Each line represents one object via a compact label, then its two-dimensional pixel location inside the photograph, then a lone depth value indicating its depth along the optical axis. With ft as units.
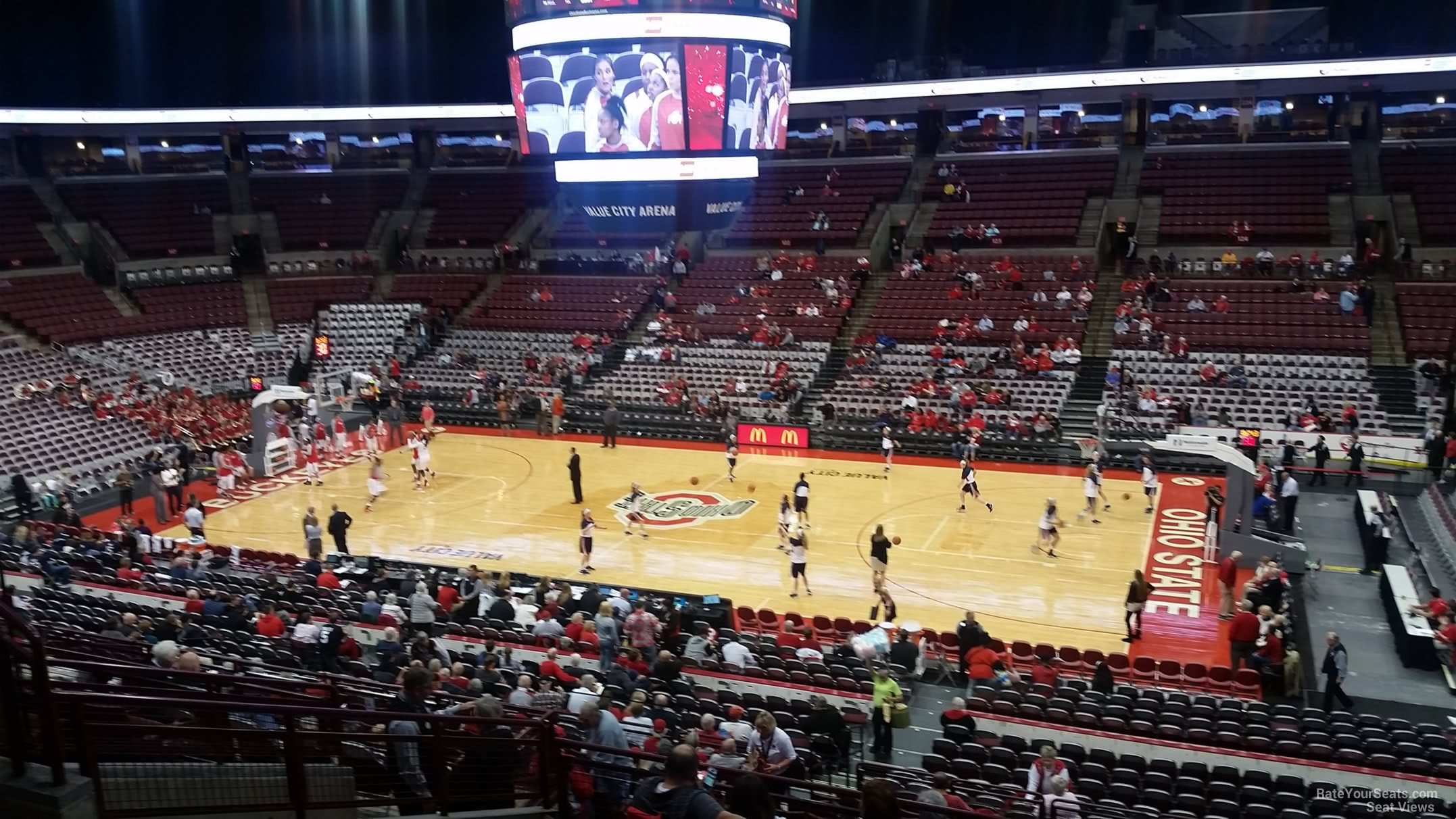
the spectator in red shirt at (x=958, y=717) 38.47
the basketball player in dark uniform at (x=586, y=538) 65.21
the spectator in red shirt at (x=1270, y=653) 45.27
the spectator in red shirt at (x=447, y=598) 54.85
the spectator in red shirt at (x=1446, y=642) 46.57
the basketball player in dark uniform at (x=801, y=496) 72.84
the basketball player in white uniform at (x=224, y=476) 86.53
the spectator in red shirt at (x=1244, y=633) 47.73
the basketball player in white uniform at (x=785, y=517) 66.74
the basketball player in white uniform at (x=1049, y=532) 66.03
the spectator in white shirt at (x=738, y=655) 45.52
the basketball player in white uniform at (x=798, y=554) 60.44
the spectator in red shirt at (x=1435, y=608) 48.96
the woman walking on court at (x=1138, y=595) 52.75
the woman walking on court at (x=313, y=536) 65.10
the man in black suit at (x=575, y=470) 80.12
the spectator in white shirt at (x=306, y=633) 45.47
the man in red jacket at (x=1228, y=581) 56.08
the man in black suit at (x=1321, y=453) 80.84
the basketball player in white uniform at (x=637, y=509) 76.59
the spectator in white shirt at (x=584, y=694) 34.58
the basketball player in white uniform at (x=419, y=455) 87.10
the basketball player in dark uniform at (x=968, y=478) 76.95
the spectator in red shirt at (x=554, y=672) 40.70
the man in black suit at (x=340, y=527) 68.08
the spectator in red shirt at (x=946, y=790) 25.90
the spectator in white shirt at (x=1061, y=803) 27.63
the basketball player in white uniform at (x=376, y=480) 82.23
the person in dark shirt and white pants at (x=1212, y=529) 66.13
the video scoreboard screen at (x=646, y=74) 63.31
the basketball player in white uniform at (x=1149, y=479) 77.05
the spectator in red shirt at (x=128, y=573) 57.26
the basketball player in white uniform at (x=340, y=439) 100.37
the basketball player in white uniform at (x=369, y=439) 97.81
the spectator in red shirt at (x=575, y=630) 48.98
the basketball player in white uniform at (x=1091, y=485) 73.77
